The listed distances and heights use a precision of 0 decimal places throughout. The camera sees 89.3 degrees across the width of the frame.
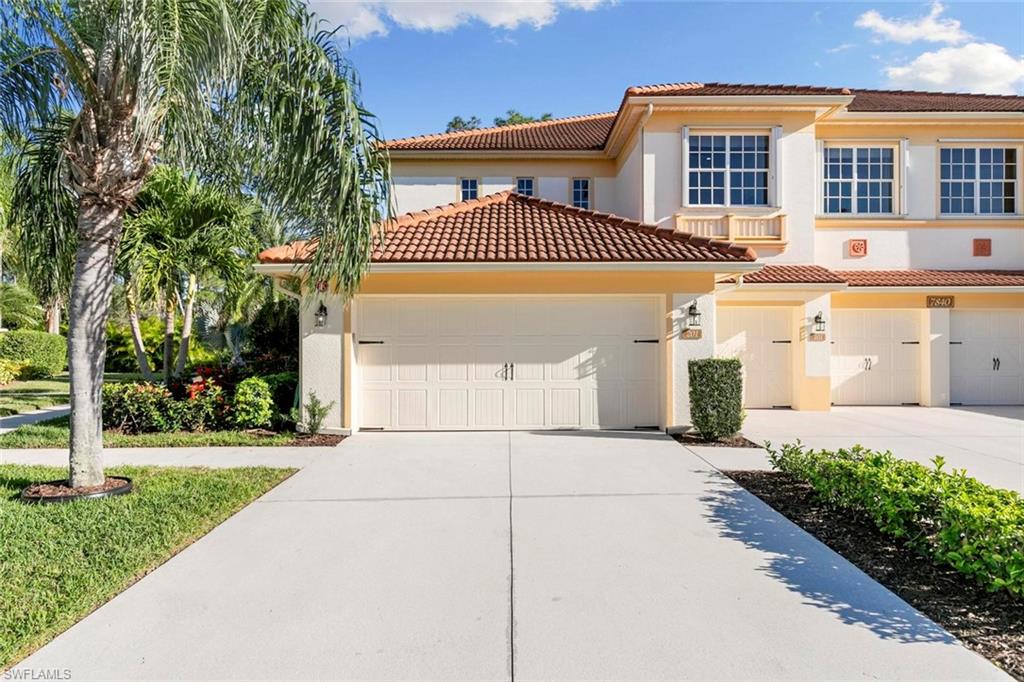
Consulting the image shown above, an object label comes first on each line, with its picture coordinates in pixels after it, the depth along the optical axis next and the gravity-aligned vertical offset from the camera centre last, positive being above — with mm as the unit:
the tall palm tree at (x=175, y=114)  5242 +2575
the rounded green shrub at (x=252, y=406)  9641 -1101
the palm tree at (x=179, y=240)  10031 +2179
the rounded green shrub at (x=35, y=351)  19281 -124
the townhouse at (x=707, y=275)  9578 +1391
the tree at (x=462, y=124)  39344 +17019
